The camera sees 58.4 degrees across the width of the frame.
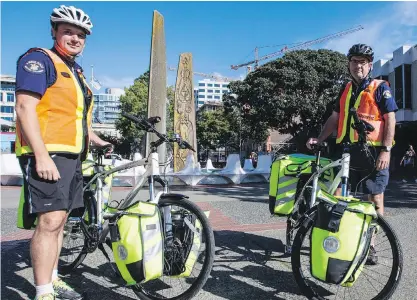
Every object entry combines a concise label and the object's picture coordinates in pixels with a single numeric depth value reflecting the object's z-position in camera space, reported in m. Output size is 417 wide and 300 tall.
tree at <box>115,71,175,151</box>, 40.41
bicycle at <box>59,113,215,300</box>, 2.62
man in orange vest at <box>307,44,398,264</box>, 3.31
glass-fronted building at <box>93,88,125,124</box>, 167.12
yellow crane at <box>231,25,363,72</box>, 96.76
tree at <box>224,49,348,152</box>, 28.88
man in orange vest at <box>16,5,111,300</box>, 2.36
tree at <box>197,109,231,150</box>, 54.62
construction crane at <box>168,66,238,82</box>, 145.38
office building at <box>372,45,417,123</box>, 20.62
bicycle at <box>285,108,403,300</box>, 2.56
